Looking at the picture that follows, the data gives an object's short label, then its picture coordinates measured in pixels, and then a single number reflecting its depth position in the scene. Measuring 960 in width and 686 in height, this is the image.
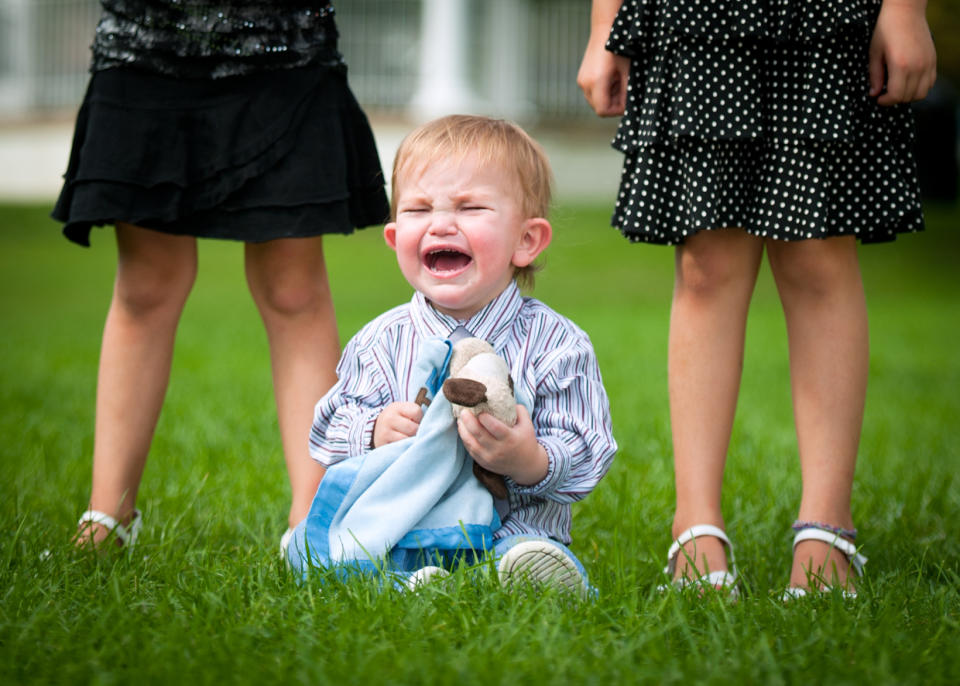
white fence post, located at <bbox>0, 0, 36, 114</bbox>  17.36
